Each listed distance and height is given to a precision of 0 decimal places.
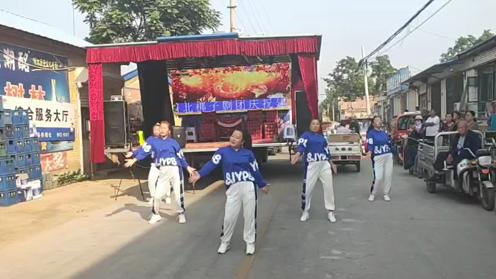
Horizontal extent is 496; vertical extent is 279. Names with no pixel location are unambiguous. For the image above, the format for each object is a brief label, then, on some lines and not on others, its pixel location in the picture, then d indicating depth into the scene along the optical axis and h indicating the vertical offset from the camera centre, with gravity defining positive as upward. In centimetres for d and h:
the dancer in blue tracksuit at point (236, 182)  729 -83
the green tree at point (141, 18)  2581 +461
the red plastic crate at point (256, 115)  1762 +2
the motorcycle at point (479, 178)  989 -125
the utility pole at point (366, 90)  5079 +195
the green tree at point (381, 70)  7012 +506
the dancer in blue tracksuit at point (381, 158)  1157 -94
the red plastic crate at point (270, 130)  1762 -45
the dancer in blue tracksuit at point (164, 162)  994 -76
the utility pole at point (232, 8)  2769 +525
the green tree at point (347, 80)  7531 +443
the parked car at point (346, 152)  1764 -119
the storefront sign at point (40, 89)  1382 +88
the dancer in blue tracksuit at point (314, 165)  943 -84
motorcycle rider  1085 -67
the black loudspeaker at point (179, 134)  1570 -45
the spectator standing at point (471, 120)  1157 -24
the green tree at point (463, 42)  6664 +780
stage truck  1489 +89
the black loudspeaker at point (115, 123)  1616 -9
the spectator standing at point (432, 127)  1667 -49
